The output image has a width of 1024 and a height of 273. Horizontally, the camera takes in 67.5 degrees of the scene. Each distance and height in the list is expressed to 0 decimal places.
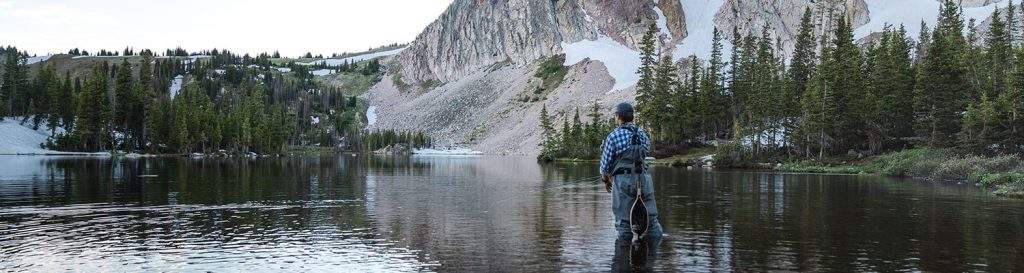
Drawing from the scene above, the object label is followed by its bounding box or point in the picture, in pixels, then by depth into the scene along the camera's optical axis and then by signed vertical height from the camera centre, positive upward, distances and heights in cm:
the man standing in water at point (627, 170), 1345 -40
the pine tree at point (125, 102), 11612 +732
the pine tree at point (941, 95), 5647 +386
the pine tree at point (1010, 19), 10412 +1793
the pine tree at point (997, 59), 6225 +839
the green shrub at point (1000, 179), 3158 -142
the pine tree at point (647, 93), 9675 +698
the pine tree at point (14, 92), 13306 +1020
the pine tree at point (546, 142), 10833 +110
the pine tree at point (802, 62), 9178 +1097
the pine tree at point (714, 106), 9681 +523
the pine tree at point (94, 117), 10838 +470
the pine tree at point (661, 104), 9765 +553
